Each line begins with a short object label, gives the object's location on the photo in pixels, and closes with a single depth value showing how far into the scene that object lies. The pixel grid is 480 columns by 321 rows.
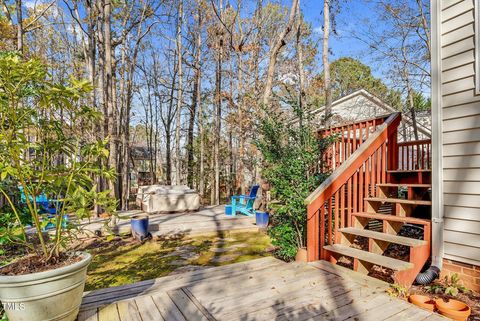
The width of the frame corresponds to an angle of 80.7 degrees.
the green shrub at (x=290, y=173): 3.54
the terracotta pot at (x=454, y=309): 1.99
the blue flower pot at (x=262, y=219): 7.07
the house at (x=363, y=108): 13.33
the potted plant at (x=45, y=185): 1.75
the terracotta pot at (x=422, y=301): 2.16
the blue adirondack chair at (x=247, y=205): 7.88
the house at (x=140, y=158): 18.82
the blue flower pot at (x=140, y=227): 5.95
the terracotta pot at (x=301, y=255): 3.16
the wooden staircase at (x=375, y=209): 2.73
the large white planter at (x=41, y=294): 1.71
